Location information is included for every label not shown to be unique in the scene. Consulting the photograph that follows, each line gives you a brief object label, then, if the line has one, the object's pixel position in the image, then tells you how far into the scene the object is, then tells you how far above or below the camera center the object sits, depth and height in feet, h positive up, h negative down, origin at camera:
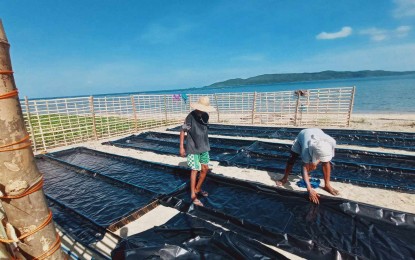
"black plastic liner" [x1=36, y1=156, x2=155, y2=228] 10.19 -6.12
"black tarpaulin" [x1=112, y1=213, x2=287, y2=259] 6.12 -5.27
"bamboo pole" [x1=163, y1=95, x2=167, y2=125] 38.75 -4.10
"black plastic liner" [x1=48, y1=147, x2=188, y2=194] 13.41 -6.34
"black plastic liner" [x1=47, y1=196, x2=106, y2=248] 8.45 -5.96
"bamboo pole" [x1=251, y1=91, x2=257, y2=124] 37.21 -3.85
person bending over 9.62 -3.35
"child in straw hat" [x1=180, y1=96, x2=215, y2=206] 10.46 -2.49
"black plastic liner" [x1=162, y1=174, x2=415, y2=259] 7.32 -5.88
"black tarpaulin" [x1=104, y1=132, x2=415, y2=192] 13.17 -6.36
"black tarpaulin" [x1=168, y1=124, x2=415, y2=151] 20.81 -6.53
